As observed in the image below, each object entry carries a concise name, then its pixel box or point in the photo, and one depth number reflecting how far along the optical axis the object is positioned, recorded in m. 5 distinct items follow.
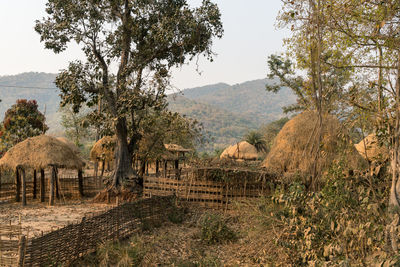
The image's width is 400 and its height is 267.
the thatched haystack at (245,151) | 24.77
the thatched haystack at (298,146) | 11.80
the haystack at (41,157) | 14.62
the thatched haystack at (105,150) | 16.58
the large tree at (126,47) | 14.22
